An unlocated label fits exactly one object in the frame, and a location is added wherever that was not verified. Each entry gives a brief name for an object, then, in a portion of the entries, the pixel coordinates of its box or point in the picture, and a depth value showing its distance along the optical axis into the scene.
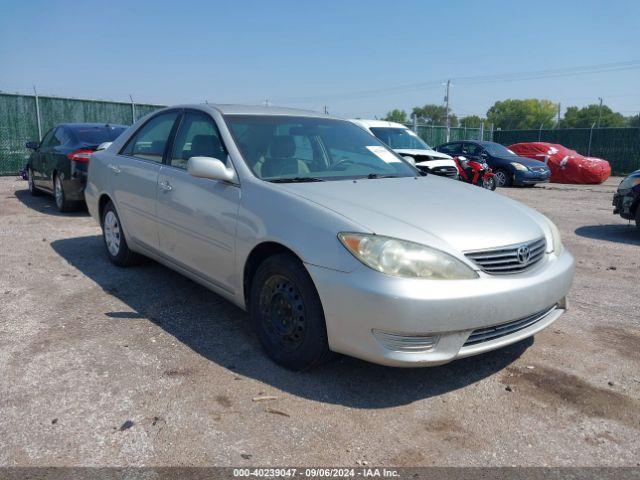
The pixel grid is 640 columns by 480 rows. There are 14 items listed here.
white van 10.91
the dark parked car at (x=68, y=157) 8.04
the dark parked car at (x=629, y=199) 7.58
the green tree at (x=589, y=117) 79.81
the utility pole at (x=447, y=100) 49.49
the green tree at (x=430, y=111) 104.06
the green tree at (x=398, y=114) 102.71
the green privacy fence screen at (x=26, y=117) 14.59
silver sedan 2.79
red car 18.06
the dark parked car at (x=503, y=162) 15.82
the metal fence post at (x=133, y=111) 17.05
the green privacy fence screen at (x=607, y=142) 22.50
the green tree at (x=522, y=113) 102.00
